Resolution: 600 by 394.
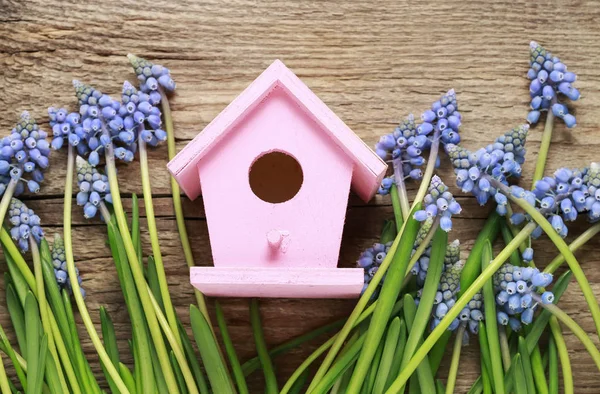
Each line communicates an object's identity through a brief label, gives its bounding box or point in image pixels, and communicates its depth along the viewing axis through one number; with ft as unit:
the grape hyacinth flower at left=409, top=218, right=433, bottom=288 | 1.50
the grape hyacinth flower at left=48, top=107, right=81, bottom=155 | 1.59
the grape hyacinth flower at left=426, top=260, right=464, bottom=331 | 1.48
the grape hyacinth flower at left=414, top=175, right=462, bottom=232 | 1.43
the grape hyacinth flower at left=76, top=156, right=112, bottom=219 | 1.55
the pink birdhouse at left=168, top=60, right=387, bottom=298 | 1.41
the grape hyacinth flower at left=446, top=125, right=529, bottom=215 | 1.50
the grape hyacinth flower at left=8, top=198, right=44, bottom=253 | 1.54
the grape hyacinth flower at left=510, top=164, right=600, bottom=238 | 1.48
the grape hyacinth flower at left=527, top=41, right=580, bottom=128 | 1.60
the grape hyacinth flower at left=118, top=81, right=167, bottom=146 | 1.58
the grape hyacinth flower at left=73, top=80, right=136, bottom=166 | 1.58
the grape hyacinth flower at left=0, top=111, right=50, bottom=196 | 1.56
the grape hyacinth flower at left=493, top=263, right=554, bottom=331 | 1.47
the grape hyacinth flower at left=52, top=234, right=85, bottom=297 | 1.56
